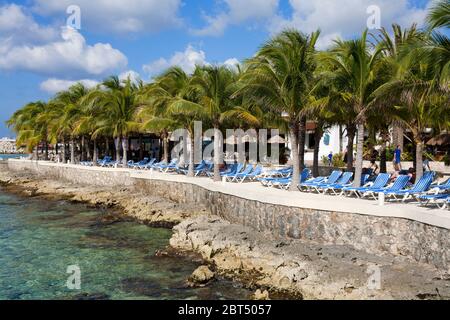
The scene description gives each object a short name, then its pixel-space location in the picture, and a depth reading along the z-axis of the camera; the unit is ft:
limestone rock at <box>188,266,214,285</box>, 33.71
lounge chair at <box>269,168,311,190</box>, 53.72
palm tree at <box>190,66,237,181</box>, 62.90
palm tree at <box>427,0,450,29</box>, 33.27
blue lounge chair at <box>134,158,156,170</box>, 93.50
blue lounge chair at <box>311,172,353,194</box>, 47.37
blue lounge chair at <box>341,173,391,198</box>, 43.40
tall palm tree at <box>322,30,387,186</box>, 45.70
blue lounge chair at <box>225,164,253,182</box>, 64.27
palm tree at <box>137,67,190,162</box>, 73.26
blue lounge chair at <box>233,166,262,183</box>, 63.93
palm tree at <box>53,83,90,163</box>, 110.93
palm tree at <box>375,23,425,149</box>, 37.14
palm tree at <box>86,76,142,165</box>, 95.40
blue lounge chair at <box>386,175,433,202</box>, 40.14
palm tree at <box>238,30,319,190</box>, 49.34
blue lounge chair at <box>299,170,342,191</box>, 48.93
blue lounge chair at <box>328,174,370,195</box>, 46.38
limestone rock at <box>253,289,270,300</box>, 29.96
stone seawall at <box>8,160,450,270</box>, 32.17
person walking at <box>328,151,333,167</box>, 91.57
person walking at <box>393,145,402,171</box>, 68.90
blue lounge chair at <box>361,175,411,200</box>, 41.42
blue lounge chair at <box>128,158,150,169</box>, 98.51
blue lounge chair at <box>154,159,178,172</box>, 84.15
